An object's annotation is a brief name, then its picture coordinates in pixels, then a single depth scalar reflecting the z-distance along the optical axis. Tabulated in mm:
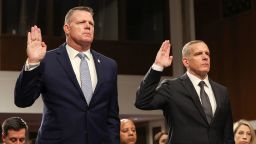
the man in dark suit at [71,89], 2799
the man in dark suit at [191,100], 3301
